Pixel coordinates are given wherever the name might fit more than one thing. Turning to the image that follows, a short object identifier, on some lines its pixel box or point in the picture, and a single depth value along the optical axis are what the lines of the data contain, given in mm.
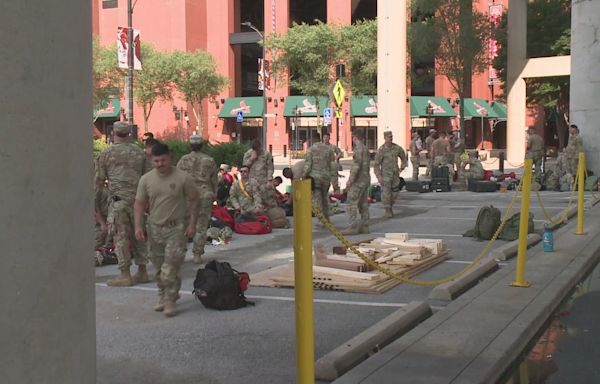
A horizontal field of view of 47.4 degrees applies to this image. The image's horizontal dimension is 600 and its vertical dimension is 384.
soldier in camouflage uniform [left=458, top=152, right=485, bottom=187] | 22828
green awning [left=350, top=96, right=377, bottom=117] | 59281
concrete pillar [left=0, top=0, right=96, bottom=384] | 2445
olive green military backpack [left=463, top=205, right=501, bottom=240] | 12016
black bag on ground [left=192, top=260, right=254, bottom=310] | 7215
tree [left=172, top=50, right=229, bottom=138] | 57438
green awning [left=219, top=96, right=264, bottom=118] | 63688
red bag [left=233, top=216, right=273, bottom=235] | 13305
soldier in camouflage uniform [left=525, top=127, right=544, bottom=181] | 23000
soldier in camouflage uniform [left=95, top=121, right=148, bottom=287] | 8406
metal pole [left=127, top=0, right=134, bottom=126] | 24581
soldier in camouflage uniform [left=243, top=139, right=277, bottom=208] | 13922
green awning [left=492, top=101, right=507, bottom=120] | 65812
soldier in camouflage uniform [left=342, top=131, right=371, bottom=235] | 13023
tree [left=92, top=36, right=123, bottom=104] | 55625
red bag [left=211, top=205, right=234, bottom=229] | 13234
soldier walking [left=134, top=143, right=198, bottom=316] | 7027
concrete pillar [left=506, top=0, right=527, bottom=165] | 35156
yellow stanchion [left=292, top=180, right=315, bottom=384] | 3670
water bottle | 10203
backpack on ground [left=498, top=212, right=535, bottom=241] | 12000
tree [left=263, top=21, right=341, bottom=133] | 48156
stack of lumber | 8297
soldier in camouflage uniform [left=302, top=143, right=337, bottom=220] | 13242
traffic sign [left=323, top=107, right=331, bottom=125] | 28609
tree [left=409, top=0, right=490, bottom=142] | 39594
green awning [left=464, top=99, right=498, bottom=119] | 63031
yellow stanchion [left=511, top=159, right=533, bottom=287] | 7715
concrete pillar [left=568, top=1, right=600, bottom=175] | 22172
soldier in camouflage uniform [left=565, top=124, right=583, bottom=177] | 20922
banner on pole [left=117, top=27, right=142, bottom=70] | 24953
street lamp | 47719
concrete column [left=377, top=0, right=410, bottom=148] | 33094
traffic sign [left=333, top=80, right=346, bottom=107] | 18547
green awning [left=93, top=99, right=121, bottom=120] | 68188
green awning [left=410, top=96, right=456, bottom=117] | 60719
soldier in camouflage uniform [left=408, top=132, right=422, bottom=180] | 25741
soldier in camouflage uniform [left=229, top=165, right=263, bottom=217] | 13906
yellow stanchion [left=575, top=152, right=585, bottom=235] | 11734
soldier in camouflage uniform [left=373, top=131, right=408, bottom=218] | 15227
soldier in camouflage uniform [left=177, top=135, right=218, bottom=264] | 10238
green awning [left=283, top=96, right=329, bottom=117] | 59231
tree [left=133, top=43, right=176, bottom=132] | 56875
